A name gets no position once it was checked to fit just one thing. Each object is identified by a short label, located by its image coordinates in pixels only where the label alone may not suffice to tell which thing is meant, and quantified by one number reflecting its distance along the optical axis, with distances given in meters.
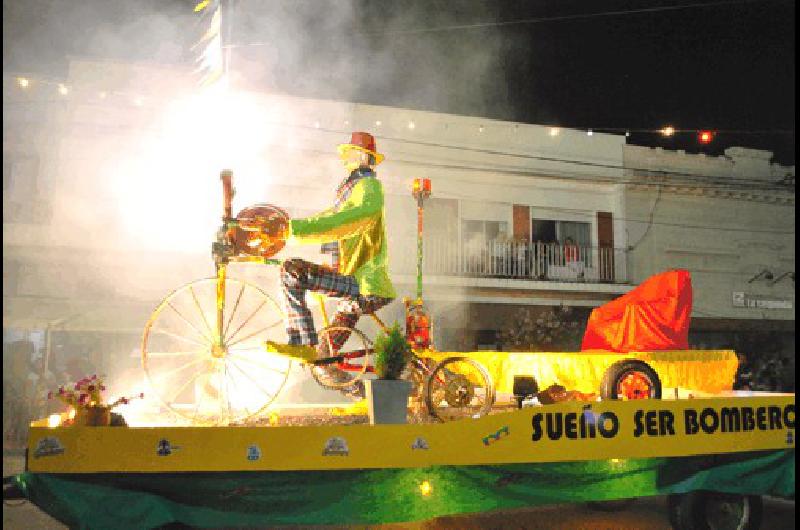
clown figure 4.76
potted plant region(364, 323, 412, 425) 4.09
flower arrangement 3.67
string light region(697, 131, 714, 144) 15.36
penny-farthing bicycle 4.53
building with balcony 13.42
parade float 3.59
